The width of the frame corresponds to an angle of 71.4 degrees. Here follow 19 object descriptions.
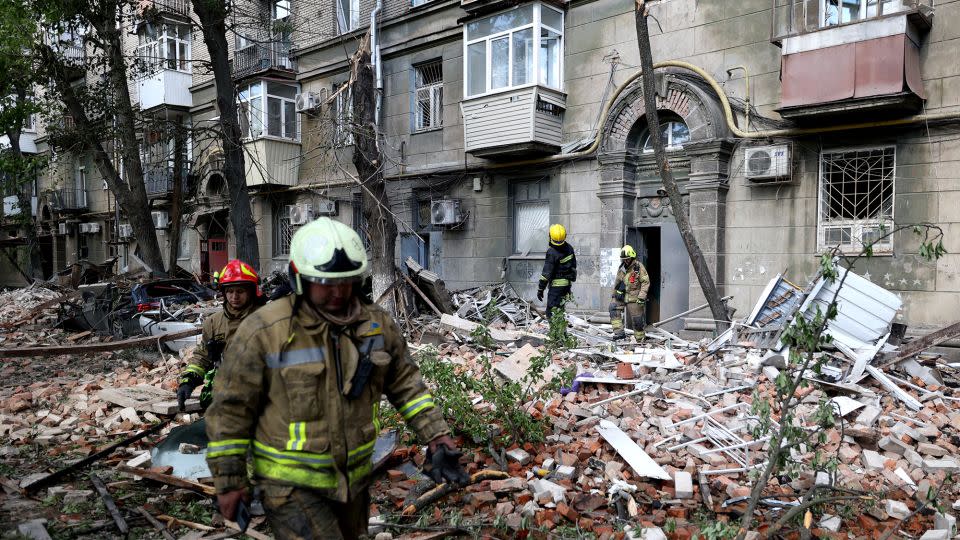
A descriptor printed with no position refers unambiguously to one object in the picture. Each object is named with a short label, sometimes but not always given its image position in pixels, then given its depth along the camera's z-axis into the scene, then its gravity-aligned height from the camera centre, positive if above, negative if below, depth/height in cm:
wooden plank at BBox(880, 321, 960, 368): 780 -131
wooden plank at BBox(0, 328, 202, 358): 830 -150
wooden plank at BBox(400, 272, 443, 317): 1188 -110
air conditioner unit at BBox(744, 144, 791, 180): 1084 +114
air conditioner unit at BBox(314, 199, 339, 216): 1903 +71
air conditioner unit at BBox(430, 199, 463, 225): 1573 +48
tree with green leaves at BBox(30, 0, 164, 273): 1414 +317
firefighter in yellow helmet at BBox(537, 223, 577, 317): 1058 -56
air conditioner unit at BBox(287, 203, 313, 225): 1955 +58
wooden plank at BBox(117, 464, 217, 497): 491 -187
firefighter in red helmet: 487 -68
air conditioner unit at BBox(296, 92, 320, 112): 1857 +368
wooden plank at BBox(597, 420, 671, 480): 531 -185
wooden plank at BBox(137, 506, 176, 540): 427 -193
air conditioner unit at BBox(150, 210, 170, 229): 2486 +54
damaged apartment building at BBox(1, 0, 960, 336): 998 +186
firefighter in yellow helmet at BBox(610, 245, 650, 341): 1077 -92
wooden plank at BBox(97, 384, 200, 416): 738 -195
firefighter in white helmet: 256 -63
